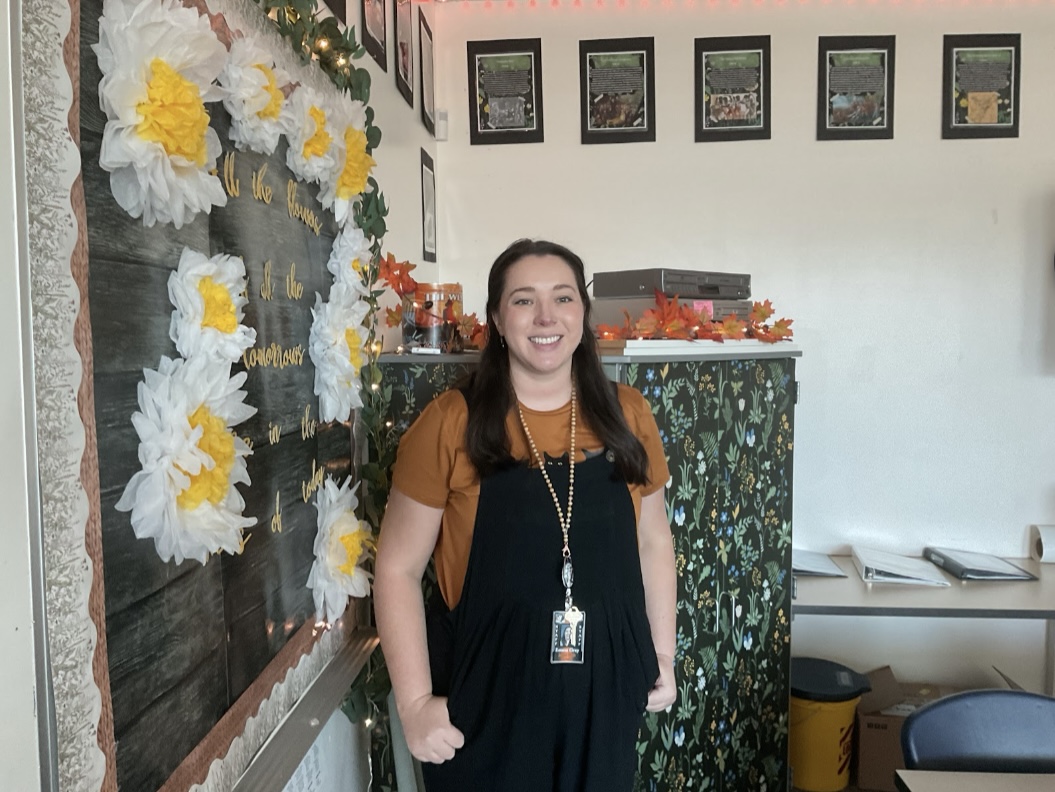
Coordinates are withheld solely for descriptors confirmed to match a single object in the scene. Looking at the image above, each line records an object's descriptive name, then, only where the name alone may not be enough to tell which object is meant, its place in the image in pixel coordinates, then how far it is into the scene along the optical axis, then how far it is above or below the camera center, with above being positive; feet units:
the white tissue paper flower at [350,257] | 4.58 +0.57
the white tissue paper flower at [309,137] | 3.92 +1.10
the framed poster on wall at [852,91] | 9.10 +2.99
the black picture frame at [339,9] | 5.22 +2.33
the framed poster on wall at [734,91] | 9.15 +3.00
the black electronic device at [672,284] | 6.47 +0.57
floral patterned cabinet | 5.96 -1.61
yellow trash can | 8.42 -4.06
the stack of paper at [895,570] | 8.50 -2.41
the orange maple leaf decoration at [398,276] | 5.50 +0.54
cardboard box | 8.64 -4.33
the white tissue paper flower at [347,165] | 4.48 +1.09
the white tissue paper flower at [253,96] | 3.28 +1.10
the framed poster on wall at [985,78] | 9.07 +3.10
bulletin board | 2.50 -0.52
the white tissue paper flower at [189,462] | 2.63 -0.38
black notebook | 8.68 -2.43
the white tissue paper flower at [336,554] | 4.42 -1.15
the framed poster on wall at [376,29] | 6.11 +2.59
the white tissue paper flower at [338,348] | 4.32 +0.03
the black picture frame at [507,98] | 9.21 +2.97
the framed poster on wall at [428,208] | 8.34 +1.56
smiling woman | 4.20 -1.18
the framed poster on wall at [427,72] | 8.39 +3.06
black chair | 4.95 -2.41
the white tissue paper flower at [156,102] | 2.42 +0.80
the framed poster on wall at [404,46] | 7.18 +2.88
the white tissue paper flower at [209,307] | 2.87 +0.18
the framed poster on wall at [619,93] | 9.18 +3.01
